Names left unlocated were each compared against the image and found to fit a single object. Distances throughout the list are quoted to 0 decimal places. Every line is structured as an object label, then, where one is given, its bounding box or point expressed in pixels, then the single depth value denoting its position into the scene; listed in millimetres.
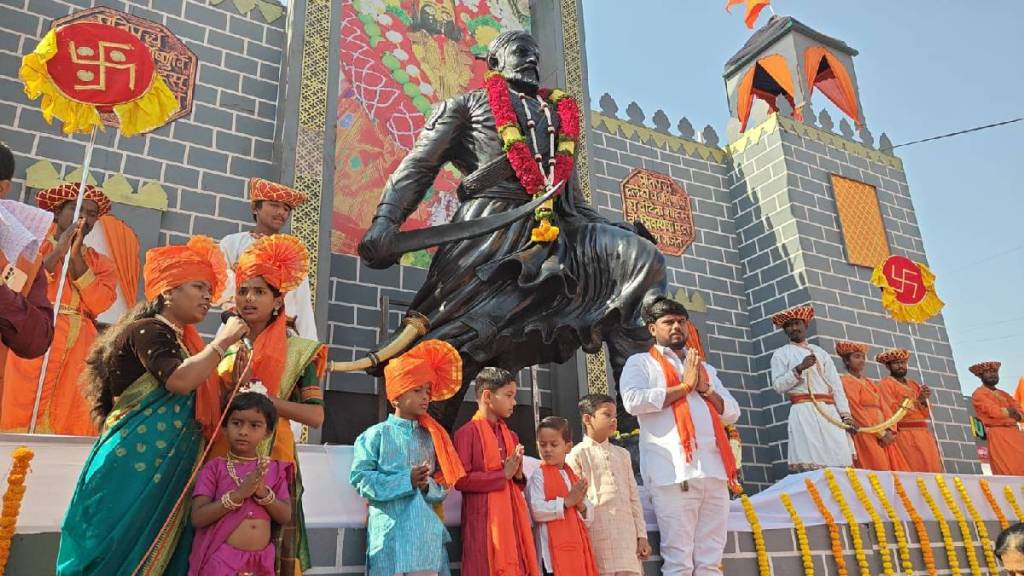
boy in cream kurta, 3303
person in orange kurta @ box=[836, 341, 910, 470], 6785
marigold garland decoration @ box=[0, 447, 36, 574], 2383
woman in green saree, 2188
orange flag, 9883
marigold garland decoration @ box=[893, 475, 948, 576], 4598
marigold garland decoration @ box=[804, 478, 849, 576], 4215
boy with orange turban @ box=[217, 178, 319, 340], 4359
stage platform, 2482
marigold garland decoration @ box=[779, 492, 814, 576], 4062
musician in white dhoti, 6652
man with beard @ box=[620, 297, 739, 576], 3438
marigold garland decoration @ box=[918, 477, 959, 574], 4727
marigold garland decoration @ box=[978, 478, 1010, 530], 5195
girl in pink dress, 2314
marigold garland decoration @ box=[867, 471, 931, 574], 4473
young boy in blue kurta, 2766
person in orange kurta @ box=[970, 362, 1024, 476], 7207
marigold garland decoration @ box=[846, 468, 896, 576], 4383
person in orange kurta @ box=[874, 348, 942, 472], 6969
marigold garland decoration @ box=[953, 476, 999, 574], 4949
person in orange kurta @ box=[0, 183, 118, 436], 4227
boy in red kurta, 2947
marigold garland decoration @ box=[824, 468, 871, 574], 4268
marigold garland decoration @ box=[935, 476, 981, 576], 4801
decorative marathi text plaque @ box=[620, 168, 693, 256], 8672
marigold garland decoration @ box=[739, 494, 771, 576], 3891
